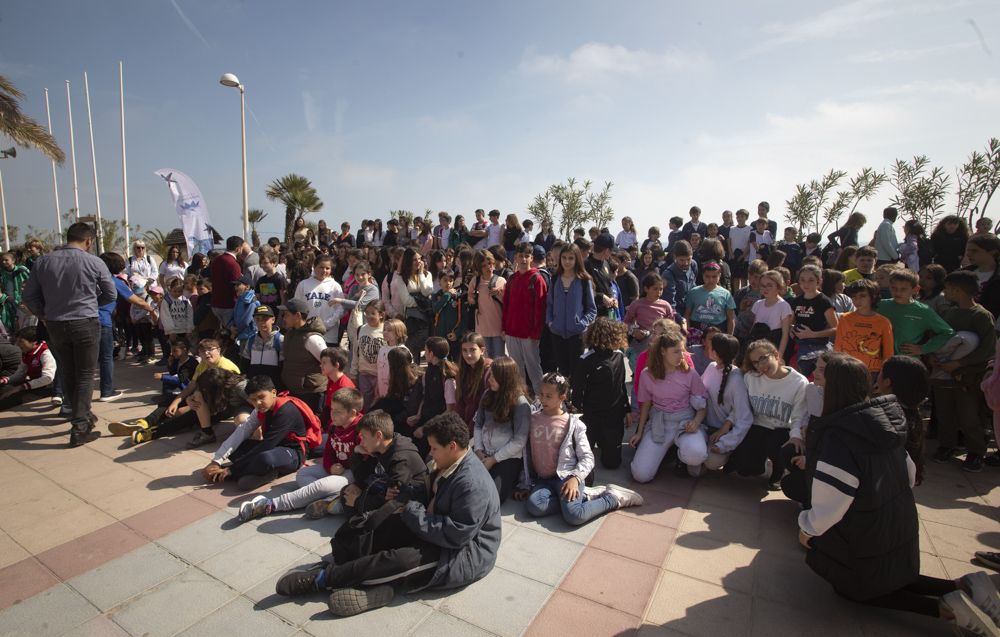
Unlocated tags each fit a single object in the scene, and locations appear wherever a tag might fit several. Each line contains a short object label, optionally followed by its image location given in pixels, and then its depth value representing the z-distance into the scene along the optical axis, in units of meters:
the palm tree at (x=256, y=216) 28.37
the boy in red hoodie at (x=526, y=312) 5.82
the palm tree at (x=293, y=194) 25.25
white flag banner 10.02
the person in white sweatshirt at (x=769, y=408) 4.05
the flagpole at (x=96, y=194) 25.50
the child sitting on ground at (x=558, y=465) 3.76
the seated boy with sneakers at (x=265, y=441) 4.33
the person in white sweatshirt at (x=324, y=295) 6.59
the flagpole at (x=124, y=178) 23.09
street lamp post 12.52
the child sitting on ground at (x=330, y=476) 3.79
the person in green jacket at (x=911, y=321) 4.49
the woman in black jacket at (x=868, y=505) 2.46
